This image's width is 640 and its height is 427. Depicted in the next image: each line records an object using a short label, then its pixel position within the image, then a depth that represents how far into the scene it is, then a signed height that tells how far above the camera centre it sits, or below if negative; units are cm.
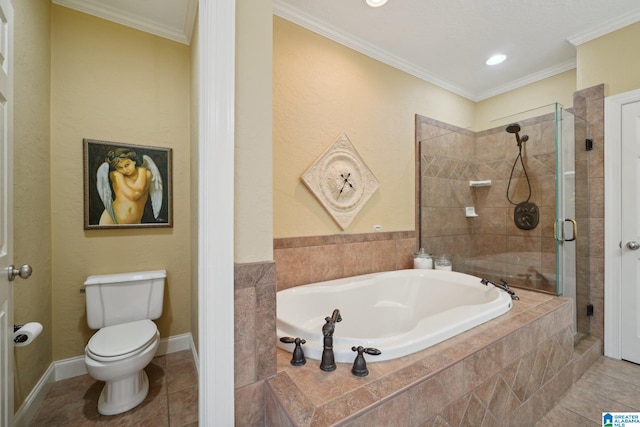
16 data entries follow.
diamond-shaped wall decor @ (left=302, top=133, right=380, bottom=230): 219 +27
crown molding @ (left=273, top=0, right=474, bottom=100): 204 +149
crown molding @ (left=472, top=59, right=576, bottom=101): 275 +148
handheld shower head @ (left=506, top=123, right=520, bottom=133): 264 +83
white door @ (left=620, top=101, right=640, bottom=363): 210 -16
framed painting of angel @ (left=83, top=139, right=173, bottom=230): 197 +21
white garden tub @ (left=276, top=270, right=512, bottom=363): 126 -63
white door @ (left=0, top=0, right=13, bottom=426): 103 +0
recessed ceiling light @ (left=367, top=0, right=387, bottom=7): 192 +151
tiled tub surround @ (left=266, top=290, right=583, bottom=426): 95 -69
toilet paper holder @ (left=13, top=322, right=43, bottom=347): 109 -50
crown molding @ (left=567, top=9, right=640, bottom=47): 208 +150
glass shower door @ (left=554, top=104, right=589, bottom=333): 213 -1
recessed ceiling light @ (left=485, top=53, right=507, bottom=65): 263 +152
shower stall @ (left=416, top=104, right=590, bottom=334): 219 +12
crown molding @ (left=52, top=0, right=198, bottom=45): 190 +146
